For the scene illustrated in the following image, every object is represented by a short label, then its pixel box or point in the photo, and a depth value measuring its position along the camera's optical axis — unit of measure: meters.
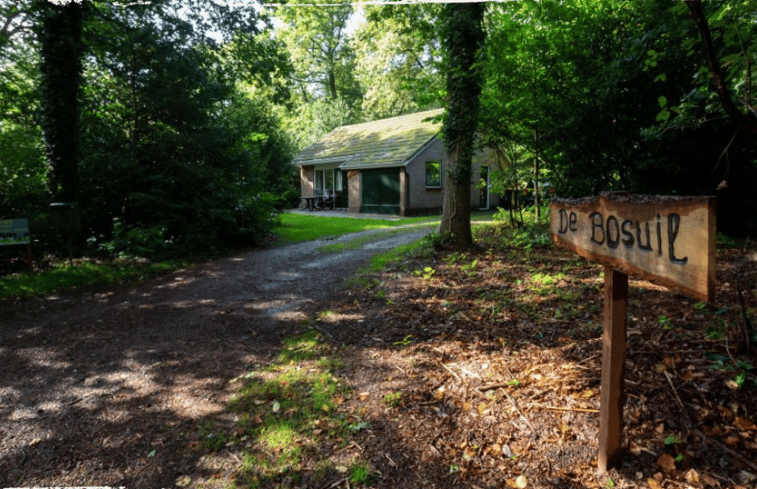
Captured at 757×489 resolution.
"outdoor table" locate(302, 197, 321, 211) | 26.73
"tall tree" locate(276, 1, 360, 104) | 39.78
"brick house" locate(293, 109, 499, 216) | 21.81
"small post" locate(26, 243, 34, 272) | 8.49
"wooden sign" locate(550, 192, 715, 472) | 1.68
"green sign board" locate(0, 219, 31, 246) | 8.28
